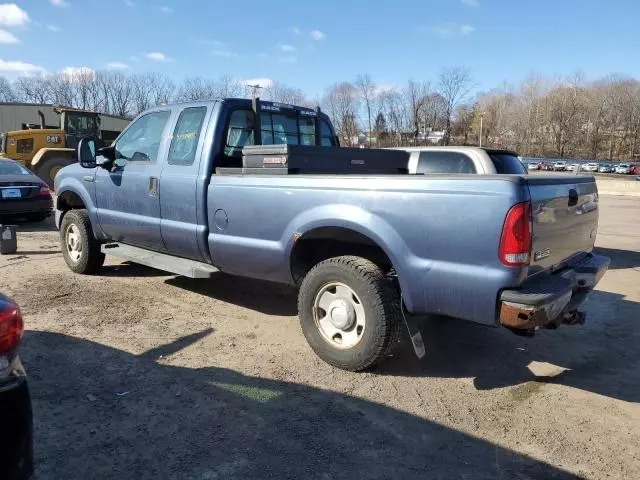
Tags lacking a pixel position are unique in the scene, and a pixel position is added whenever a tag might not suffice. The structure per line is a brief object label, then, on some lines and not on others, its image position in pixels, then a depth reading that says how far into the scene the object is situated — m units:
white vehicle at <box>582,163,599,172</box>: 61.74
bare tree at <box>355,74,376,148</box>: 73.26
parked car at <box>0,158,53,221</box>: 10.40
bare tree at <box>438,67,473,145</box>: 70.88
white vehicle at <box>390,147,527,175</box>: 7.67
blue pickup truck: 3.27
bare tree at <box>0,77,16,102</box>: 81.19
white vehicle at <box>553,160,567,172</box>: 60.06
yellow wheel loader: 16.12
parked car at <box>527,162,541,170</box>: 59.11
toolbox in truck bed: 4.45
